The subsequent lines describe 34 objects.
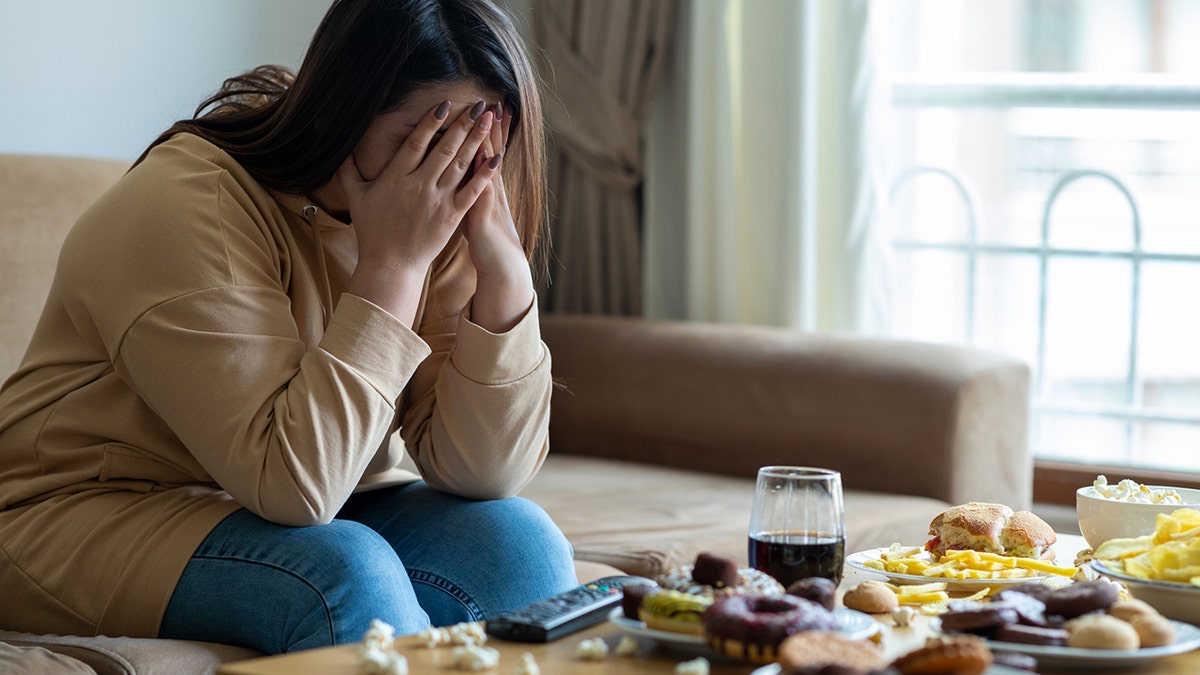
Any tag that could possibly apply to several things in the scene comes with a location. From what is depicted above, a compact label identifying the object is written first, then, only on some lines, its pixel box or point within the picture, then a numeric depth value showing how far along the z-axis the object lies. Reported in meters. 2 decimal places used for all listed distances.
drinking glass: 2.16
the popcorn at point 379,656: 2.01
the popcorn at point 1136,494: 2.39
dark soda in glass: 2.17
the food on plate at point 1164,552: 2.18
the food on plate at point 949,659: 1.95
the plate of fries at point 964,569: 2.30
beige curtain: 4.53
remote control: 2.11
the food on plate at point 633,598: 2.11
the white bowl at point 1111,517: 2.36
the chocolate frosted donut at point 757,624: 2.01
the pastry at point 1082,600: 2.10
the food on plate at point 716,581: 2.11
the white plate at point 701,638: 2.05
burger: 2.39
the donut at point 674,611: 2.07
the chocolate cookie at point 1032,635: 2.05
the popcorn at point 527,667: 2.00
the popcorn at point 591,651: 2.07
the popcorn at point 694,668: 2.00
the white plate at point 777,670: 1.97
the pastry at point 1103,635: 2.03
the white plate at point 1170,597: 2.16
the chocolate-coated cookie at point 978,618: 2.07
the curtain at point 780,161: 4.23
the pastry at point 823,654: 1.96
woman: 2.36
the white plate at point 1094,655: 2.03
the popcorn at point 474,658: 2.03
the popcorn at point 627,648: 2.07
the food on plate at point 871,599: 2.18
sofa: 3.06
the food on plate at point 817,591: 2.10
